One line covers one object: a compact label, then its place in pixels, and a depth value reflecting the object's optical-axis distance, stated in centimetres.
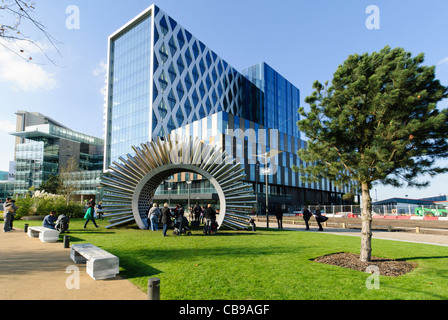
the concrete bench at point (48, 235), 1038
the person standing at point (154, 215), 1370
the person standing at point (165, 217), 1206
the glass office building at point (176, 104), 4598
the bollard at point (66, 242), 932
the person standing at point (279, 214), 1828
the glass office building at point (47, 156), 6706
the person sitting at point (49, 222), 1198
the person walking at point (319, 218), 1655
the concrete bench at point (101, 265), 557
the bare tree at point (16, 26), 513
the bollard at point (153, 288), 385
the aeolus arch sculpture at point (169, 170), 1466
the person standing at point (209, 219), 1300
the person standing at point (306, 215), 1733
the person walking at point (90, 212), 1489
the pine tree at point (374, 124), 699
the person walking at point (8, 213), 1330
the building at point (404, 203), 2742
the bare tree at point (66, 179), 3719
